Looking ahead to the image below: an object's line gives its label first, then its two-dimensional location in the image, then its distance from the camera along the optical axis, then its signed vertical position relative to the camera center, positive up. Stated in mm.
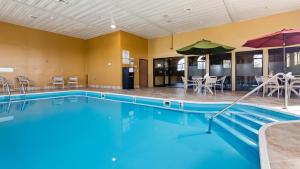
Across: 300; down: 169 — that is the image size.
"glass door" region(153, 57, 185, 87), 10406 +436
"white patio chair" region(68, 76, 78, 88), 10535 -57
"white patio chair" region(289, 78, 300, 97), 5006 -296
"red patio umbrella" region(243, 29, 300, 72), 4214 +1057
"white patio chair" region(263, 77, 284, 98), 5341 -274
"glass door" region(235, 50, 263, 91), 7453 +413
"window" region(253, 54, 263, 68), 7403 +738
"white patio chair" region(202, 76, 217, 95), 6391 -93
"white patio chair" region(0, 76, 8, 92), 7361 -40
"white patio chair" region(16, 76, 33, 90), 8438 -12
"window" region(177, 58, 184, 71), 10109 +796
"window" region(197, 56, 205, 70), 8992 +833
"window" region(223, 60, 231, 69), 8219 +657
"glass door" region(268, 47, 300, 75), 6527 +650
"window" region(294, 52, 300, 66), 6500 +700
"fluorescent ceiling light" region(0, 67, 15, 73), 8076 +545
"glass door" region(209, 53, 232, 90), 8242 +566
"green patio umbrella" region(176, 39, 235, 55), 6064 +1074
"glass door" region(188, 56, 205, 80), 9031 +649
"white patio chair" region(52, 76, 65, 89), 9781 -43
